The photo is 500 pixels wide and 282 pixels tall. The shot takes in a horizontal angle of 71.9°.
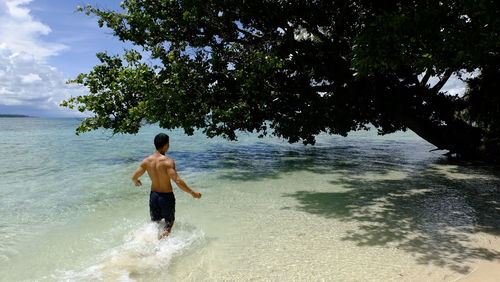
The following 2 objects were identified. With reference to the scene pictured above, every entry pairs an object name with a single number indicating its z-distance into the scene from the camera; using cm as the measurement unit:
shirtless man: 623
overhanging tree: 1420
